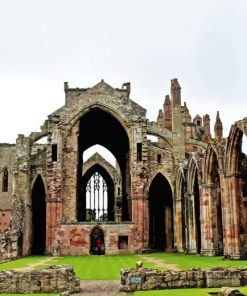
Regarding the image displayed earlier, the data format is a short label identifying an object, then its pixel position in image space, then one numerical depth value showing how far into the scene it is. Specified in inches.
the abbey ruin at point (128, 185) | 710.1
